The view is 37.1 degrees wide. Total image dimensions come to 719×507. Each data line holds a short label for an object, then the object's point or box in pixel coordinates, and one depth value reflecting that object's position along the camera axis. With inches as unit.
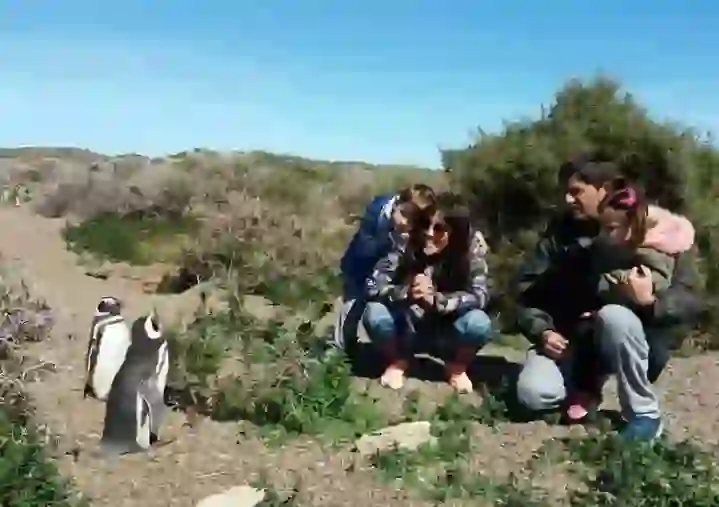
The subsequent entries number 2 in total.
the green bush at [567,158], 310.7
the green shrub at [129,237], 496.7
